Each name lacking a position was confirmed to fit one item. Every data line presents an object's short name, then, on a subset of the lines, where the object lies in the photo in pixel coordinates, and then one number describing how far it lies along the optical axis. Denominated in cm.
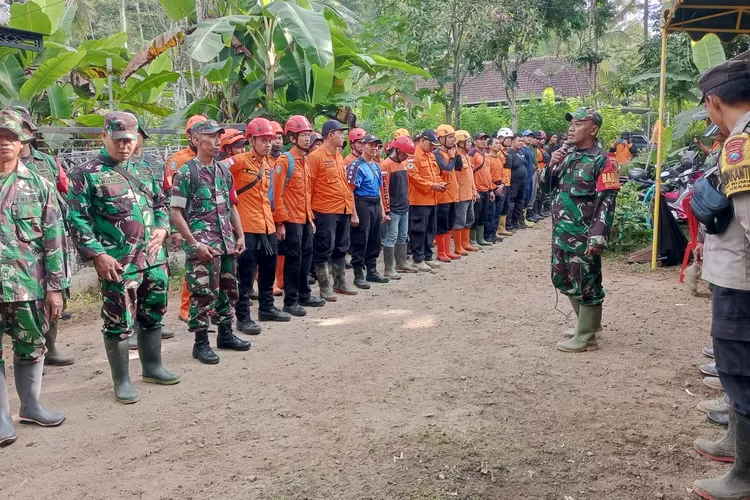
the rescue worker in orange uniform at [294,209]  684
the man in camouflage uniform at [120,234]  433
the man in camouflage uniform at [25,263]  389
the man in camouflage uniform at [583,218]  527
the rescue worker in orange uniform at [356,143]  842
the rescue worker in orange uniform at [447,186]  1002
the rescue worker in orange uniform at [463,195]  1048
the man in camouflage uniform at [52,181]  552
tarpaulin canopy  724
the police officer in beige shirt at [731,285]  311
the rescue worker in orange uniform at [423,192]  955
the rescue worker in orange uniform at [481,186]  1151
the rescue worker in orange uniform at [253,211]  606
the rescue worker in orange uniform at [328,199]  763
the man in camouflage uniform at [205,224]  518
